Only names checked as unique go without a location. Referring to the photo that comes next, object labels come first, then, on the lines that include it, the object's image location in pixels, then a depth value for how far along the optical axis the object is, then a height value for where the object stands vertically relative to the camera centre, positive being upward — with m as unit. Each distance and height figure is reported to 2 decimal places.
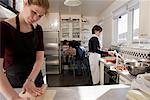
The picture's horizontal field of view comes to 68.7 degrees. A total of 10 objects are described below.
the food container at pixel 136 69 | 1.30 -0.29
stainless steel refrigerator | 3.72 -0.20
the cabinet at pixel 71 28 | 4.11 +0.64
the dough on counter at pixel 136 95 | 0.53 -0.25
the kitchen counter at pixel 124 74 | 1.27 -0.37
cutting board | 0.57 -0.30
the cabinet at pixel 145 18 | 1.48 +0.36
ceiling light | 2.07 +0.82
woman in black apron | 0.62 +0.00
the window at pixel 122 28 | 2.59 +0.43
